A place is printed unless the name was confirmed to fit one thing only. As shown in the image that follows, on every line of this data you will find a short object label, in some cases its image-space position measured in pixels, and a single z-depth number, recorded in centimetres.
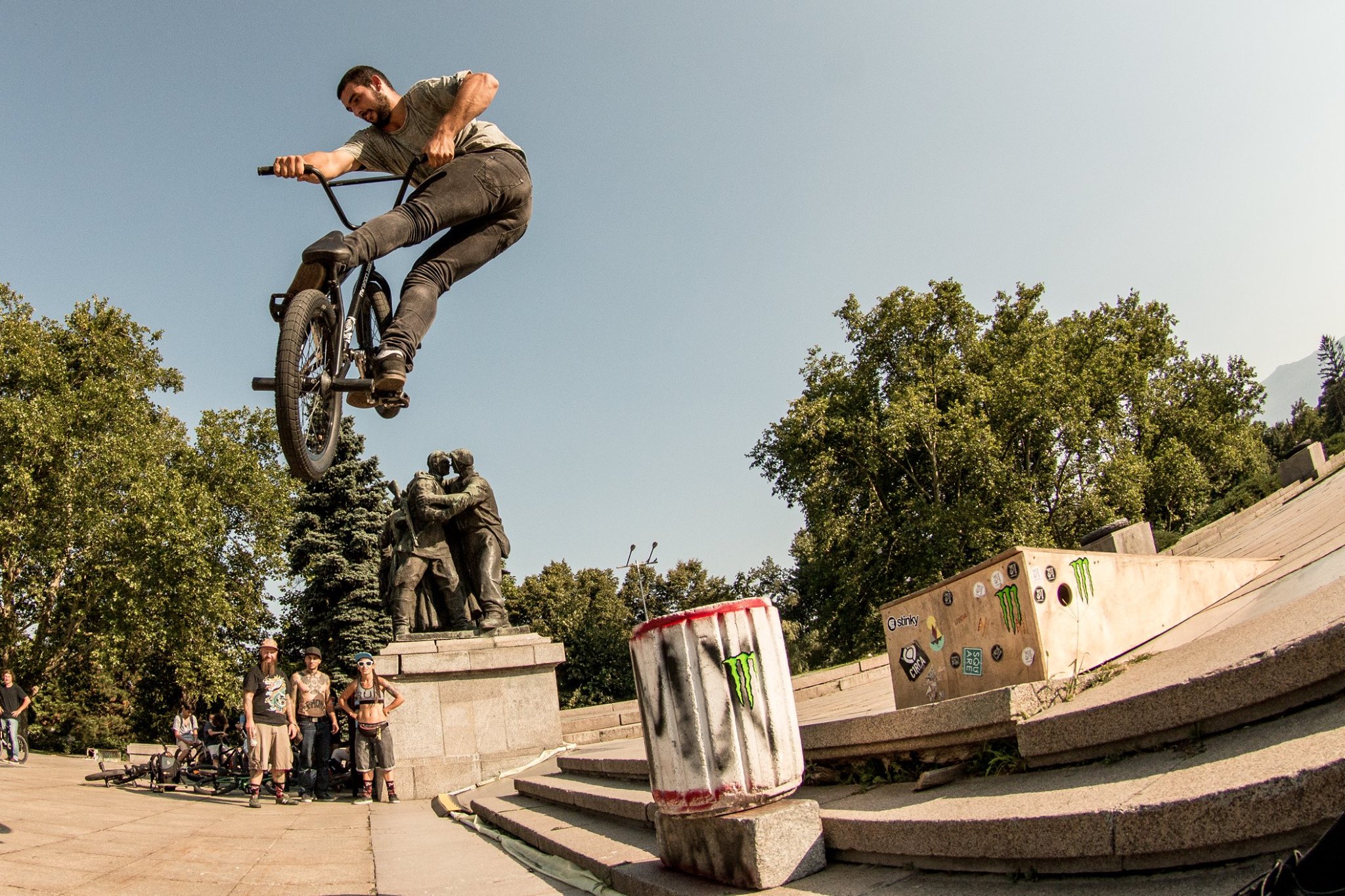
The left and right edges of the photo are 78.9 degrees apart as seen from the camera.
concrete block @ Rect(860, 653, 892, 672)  1338
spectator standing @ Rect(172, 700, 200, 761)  1074
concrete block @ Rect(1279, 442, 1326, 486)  1620
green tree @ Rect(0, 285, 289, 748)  2256
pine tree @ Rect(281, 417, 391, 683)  2852
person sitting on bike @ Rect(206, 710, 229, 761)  1101
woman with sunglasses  838
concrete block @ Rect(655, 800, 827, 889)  261
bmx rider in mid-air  404
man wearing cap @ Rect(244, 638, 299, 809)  820
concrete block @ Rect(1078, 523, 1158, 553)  646
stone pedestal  915
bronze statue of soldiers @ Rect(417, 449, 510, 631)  1038
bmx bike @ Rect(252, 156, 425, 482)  379
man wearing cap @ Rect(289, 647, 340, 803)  877
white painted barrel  267
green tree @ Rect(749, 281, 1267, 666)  2775
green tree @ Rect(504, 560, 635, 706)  5275
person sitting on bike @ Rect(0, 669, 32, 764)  1407
